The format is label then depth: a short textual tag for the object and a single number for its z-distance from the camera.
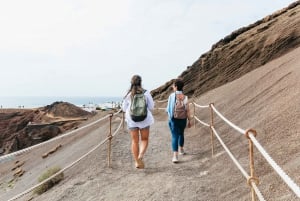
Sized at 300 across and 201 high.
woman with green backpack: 8.80
